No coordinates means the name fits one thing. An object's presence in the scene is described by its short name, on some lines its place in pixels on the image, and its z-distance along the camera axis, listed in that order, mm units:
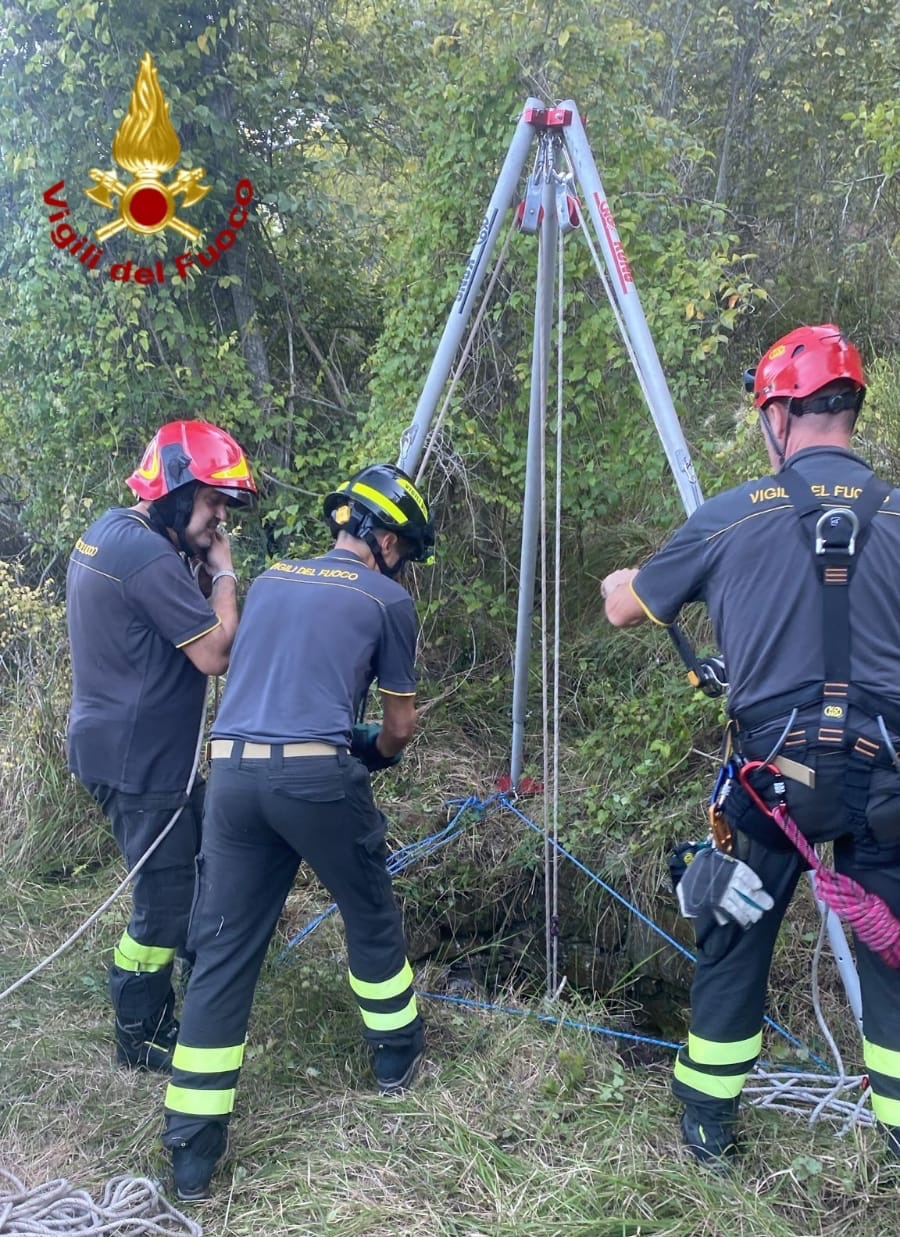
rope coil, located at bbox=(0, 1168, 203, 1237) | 2721
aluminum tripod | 3602
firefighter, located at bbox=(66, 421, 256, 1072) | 3291
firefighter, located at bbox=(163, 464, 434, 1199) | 2906
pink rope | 2555
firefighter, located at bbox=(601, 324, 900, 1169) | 2557
